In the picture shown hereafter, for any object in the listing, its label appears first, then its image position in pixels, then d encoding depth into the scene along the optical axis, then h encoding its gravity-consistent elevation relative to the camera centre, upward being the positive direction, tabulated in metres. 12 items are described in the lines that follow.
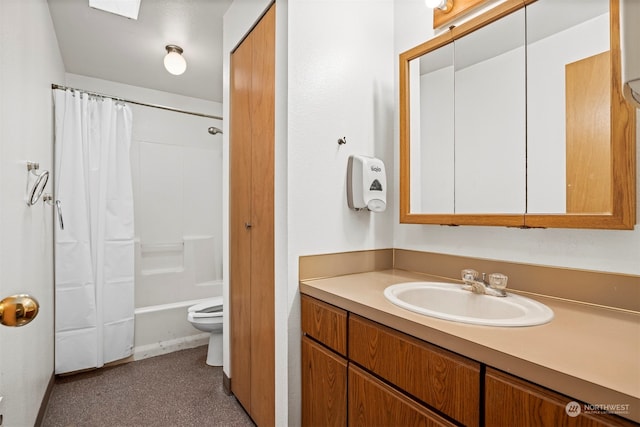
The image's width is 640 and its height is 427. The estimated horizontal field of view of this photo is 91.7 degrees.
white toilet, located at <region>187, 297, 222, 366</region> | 2.39 -0.88
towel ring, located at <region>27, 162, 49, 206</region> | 1.38 +0.13
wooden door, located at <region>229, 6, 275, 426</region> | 1.51 -0.05
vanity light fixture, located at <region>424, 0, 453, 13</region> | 1.40 +0.95
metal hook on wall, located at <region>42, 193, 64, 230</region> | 1.83 +0.08
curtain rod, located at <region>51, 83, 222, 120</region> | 2.20 +0.92
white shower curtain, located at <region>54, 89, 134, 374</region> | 2.25 -0.16
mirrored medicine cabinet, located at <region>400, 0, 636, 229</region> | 0.97 +0.35
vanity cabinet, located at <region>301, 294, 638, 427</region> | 0.66 -0.47
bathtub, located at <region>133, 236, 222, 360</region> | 2.66 -0.77
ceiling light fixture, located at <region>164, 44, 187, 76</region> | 2.25 +1.11
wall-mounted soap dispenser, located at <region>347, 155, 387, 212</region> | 1.47 +0.14
